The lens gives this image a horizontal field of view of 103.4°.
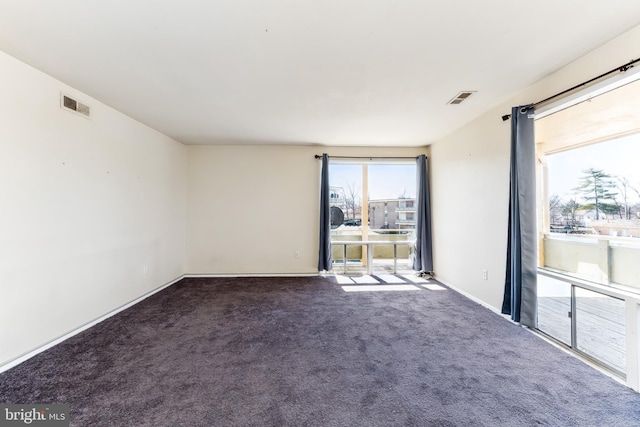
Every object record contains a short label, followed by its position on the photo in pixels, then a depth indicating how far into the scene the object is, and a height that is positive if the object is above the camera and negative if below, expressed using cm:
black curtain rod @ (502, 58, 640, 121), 178 +111
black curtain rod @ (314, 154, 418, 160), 494 +117
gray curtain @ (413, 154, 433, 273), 477 -11
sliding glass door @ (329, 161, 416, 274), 512 +14
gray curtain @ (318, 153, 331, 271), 478 -17
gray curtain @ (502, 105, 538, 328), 255 -4
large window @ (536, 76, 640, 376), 225 -3
